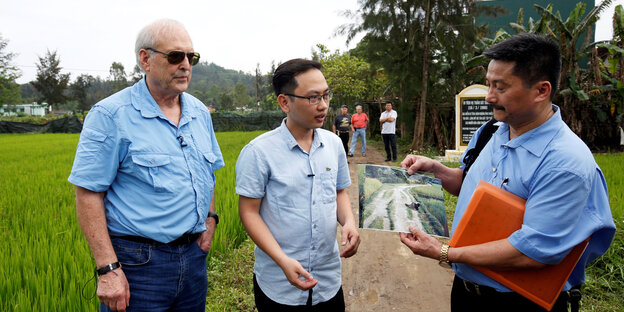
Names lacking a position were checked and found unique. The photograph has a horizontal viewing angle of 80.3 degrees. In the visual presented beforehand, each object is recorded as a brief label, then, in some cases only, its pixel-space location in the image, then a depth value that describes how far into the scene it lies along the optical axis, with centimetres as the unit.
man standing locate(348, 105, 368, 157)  1145
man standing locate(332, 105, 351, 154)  1078
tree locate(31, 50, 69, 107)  4504
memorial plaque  1004
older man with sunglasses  154
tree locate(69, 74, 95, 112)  5439
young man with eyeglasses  168
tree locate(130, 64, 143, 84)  6238
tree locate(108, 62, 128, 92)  7215
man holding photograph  127
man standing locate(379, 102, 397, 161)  1038
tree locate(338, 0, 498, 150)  1080
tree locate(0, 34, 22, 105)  3350
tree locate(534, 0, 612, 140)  1003
